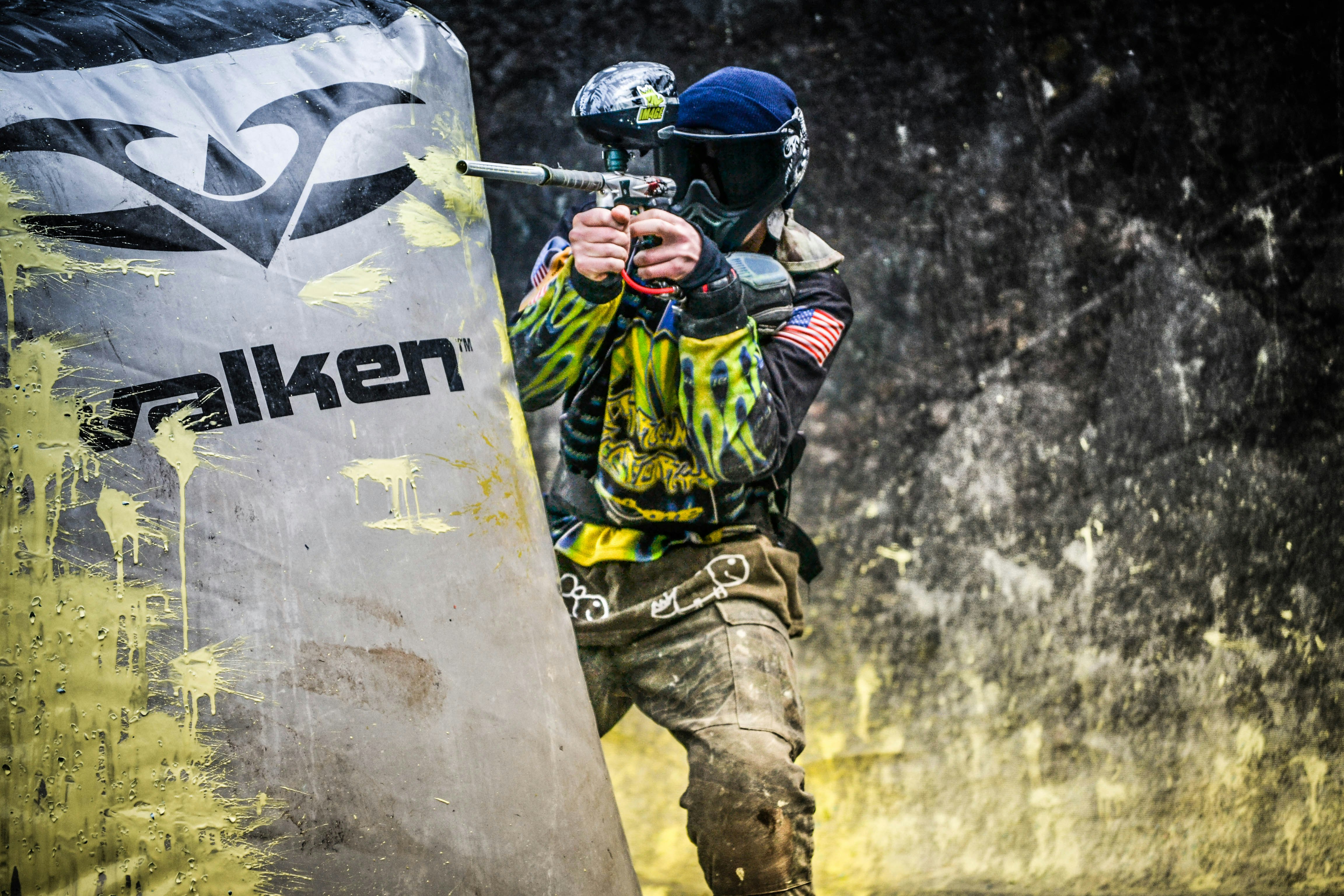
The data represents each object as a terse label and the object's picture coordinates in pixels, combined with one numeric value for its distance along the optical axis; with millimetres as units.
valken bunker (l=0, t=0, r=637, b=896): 10979
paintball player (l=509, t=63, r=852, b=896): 11373
